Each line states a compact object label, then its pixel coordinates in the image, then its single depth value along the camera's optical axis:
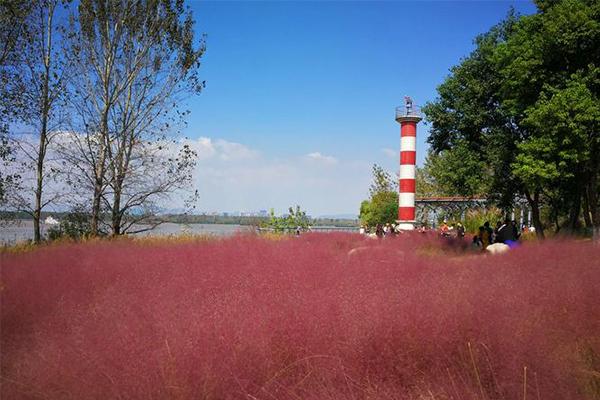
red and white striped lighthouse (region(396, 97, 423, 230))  26.50
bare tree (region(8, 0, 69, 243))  11.97
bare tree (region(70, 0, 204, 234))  12.66
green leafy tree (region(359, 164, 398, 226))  39.25
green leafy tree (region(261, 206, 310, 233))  23.98
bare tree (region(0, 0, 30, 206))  11.37
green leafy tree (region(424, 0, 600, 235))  14.67
